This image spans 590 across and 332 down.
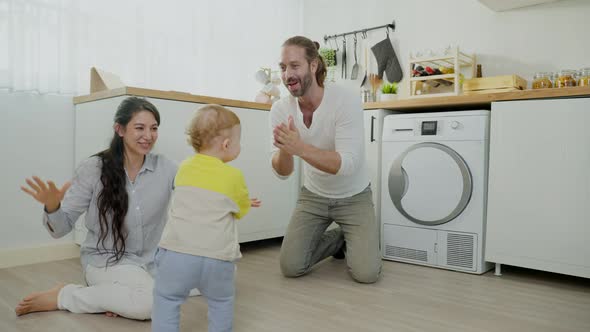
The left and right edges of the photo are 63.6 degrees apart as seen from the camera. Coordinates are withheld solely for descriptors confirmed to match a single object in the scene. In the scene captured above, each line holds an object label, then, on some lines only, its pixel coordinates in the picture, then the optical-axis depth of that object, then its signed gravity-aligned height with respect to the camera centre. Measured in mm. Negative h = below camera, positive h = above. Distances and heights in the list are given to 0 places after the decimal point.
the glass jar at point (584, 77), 2342 +402
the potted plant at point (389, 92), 2982 +390
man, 1985 -77
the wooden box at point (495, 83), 2471 +393
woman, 1578 -248
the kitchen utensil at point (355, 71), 3465 +597
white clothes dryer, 2303 -169
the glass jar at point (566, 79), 2369 +396
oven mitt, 3234 +636
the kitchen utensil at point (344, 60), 3525 +684
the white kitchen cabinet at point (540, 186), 2023 -126
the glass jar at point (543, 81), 2480 +398
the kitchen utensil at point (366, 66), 3408 +627
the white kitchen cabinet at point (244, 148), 2316 +5
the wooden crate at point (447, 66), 2639 +500
